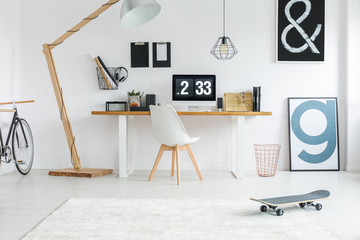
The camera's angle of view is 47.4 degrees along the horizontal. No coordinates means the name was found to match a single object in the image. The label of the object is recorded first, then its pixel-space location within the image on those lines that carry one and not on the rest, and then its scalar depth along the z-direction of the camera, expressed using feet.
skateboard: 8.78
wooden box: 15.42
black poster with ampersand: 15.78
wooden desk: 13.80
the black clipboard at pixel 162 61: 15.79
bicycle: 13.47
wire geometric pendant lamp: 15.38
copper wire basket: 15.02
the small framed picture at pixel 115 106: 15.34
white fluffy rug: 7.27
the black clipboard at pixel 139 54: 15.84
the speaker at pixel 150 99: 15.19
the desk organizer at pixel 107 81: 15.51
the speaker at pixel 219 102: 15.44
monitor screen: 14.94
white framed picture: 15.72
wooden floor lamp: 13.91
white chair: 12.89
